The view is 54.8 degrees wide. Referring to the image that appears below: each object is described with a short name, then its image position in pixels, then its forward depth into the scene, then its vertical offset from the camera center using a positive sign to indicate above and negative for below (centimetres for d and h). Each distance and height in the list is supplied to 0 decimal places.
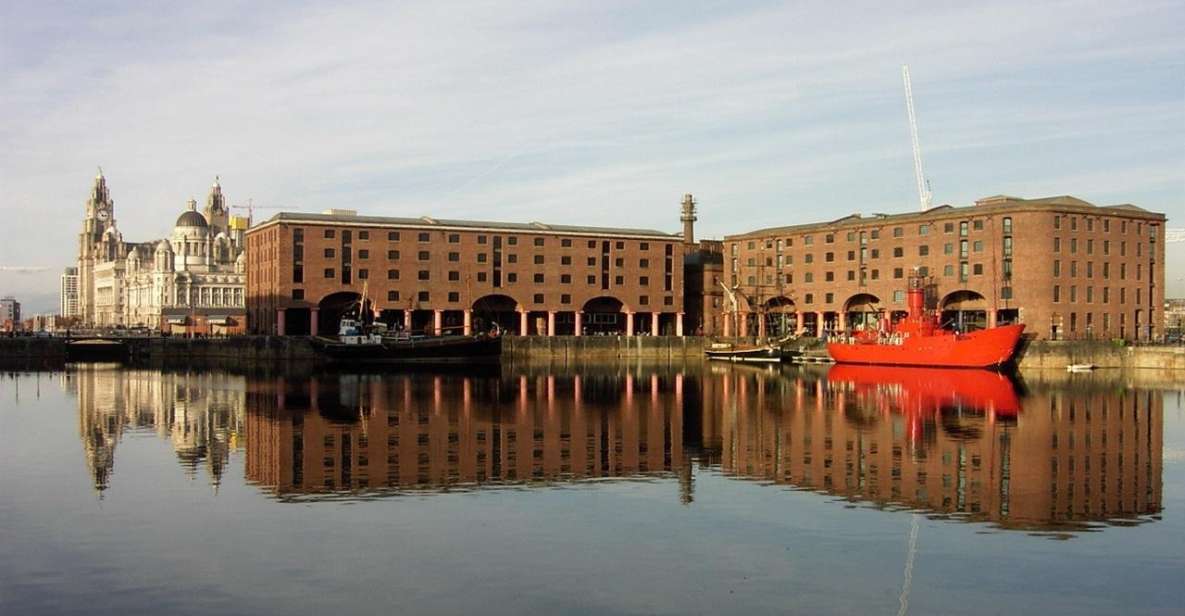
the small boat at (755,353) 11275 -584
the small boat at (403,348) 10106 -479
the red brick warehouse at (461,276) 11362 +204
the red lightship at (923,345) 9012 -408
